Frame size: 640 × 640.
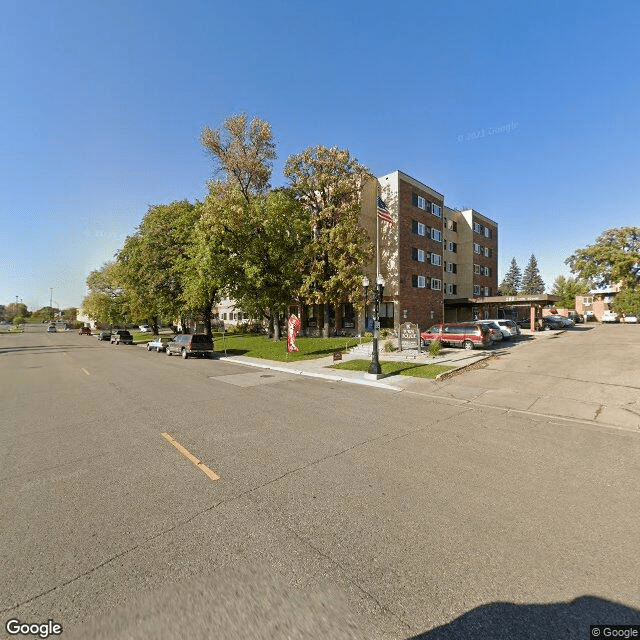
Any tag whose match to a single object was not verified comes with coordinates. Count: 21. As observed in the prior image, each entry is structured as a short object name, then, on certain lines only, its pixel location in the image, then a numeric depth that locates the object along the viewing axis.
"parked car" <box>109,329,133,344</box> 40.53
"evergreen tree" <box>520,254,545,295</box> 92.64
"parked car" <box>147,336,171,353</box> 29.42
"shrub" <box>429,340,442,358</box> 18.81
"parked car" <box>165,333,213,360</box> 23.53
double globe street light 13.52
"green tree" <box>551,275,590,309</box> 62.97
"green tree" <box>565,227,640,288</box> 49.06
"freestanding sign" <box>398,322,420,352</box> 20.61
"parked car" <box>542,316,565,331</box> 38.97
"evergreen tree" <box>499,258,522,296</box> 96.06
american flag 17.36
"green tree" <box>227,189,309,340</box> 25.73
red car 21.83
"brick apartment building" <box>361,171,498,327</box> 32.28
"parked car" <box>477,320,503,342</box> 23.86
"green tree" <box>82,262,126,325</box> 54.56
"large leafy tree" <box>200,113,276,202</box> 28.73
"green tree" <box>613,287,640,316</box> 47.09
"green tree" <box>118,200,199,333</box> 33.00
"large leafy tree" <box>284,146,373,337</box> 27.25
